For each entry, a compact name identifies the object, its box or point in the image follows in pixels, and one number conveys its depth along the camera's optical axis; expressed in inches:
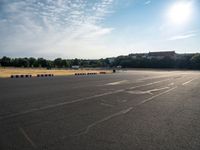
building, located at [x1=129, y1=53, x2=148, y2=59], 4988.6
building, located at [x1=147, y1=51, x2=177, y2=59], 4253.8
